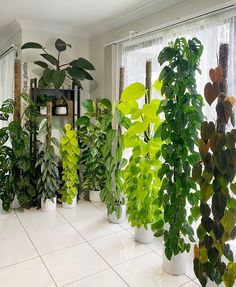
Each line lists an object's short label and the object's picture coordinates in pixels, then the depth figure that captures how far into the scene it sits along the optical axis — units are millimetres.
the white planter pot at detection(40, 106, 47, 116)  3394
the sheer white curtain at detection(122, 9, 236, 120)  2094
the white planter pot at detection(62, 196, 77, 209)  3263
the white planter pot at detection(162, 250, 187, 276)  1999
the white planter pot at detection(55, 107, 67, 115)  3463
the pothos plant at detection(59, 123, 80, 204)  3127
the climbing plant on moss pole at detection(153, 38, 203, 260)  1727
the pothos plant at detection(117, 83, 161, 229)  2135
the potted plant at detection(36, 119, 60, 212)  3053
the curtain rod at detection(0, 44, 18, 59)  3554
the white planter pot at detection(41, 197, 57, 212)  3152
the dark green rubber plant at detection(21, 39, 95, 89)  3133
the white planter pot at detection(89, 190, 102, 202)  3486
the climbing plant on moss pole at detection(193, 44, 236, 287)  1393
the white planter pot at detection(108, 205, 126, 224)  2867
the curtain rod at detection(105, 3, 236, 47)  2064
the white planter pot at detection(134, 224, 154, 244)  2459
